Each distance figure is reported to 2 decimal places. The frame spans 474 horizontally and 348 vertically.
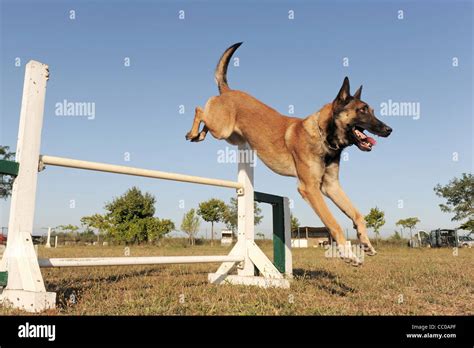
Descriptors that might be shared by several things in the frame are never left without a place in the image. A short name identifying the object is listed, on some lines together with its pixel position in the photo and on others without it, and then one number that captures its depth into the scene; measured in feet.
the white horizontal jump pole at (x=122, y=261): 9.45
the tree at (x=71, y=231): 112.47
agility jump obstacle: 8.84
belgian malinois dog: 9.96
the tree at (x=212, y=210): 104.63
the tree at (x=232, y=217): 101.71
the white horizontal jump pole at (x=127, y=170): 9.62
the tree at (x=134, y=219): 76.95
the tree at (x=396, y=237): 109.83
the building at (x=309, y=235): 128.26
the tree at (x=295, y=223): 123.80
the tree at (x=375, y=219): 100.58
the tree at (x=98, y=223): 82.30
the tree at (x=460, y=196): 119.65
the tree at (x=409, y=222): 124.88
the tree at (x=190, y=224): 95.74
